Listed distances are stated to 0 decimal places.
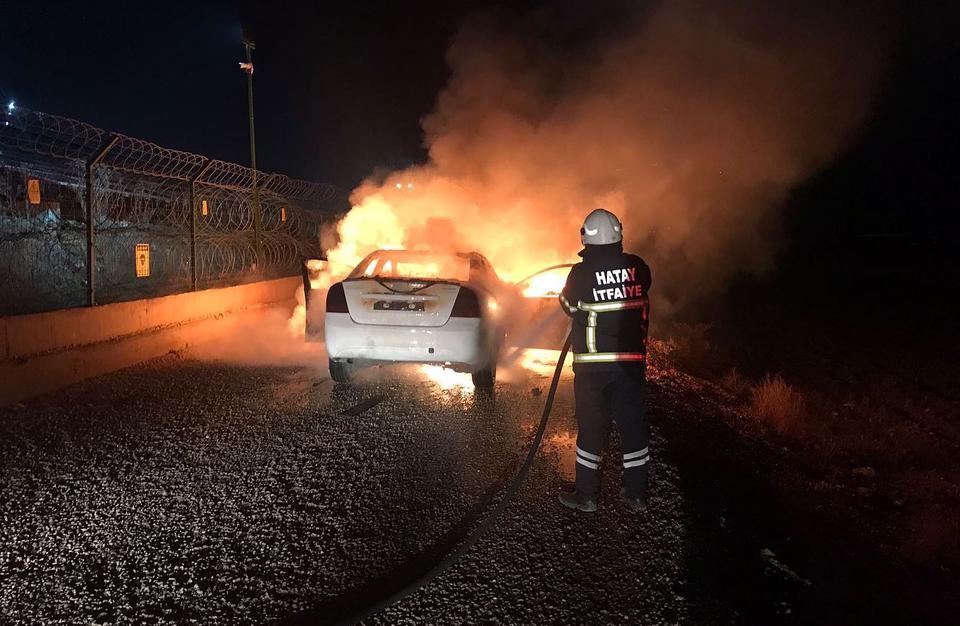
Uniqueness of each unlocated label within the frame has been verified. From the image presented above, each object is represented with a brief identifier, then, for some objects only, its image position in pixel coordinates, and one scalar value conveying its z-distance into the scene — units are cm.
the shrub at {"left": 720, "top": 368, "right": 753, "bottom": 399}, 886
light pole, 1327
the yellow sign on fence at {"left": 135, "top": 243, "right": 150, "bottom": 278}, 906
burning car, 626
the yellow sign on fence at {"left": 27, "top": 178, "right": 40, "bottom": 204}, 802
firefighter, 406
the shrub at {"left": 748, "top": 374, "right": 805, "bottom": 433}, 725
